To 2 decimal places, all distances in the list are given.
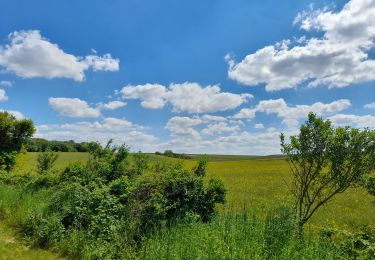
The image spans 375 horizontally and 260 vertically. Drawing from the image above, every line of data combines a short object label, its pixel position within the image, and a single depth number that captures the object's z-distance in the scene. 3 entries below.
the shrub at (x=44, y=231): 8.84
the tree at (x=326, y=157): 8.80
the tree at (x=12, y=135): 23.16
